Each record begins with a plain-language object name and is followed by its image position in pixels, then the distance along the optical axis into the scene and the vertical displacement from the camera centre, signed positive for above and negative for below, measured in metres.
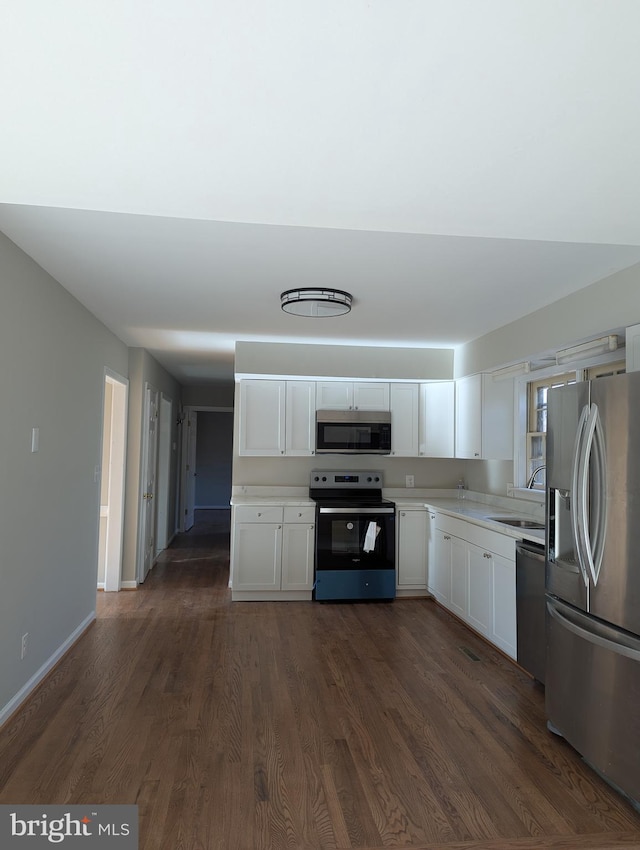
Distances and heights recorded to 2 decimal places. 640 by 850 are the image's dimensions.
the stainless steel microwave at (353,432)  5.34 +0.20
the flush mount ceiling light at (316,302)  3.39 +0.92
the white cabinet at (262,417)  5.31 +0.32
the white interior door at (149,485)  5.79 -0.39
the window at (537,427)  4.55 +0.24
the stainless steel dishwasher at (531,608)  3.19 -0.89
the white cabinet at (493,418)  4.77 +0.31
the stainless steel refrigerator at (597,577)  2.18 -0.51
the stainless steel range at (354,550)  4.99 -0.87
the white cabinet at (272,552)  4.98 -0.89
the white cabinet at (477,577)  3.63 -0.91
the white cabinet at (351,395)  5.41 +0.55
